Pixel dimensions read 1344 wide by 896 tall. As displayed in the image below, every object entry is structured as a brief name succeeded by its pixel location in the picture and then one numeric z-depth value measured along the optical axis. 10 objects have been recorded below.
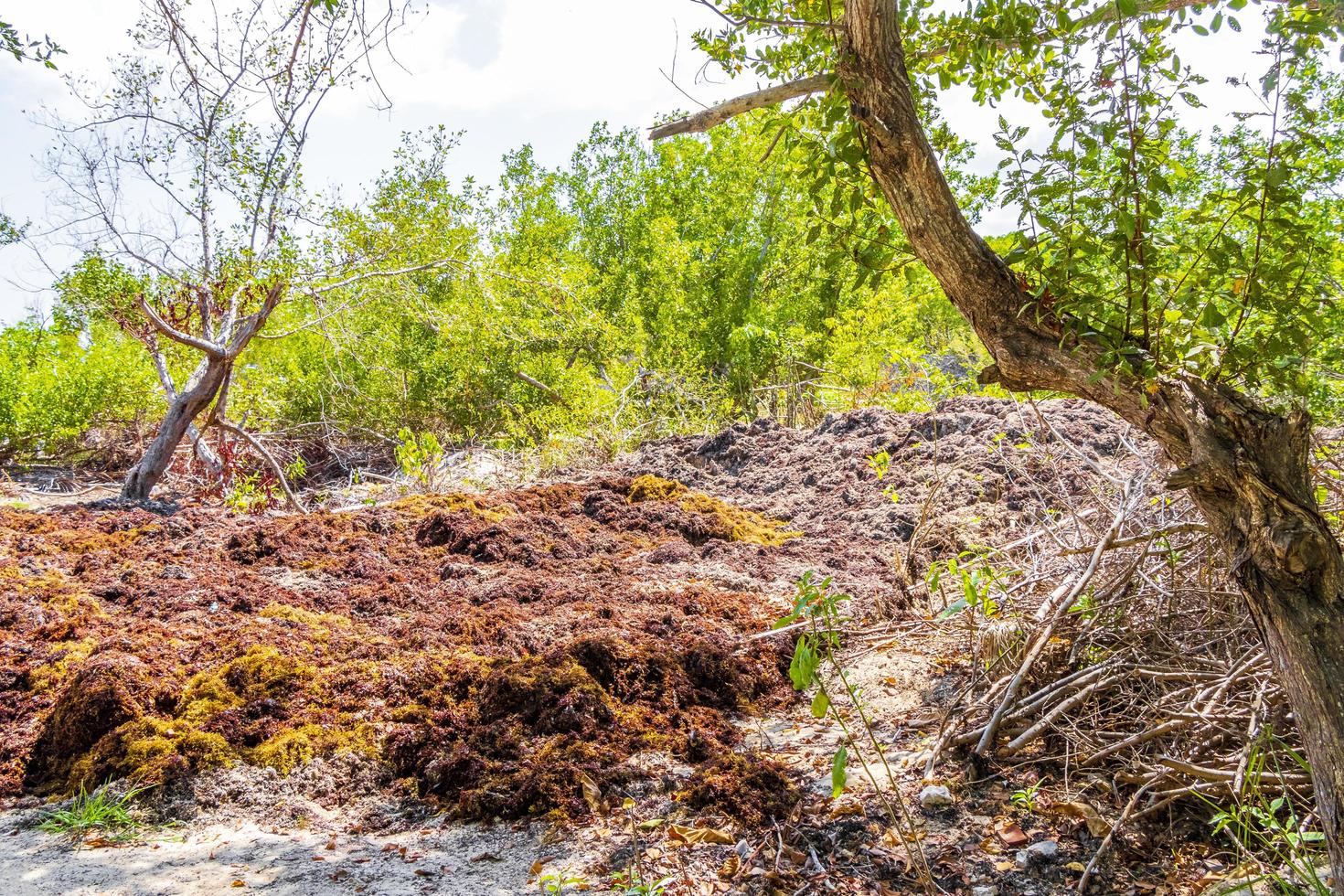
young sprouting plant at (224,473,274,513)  6.62
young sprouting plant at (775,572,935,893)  1.80
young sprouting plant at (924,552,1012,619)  2.35
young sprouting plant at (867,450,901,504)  4.92
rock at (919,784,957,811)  2.48
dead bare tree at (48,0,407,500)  6.32
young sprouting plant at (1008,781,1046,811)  2.43
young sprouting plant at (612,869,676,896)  2.13
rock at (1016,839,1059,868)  2.21
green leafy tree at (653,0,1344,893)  1.70
